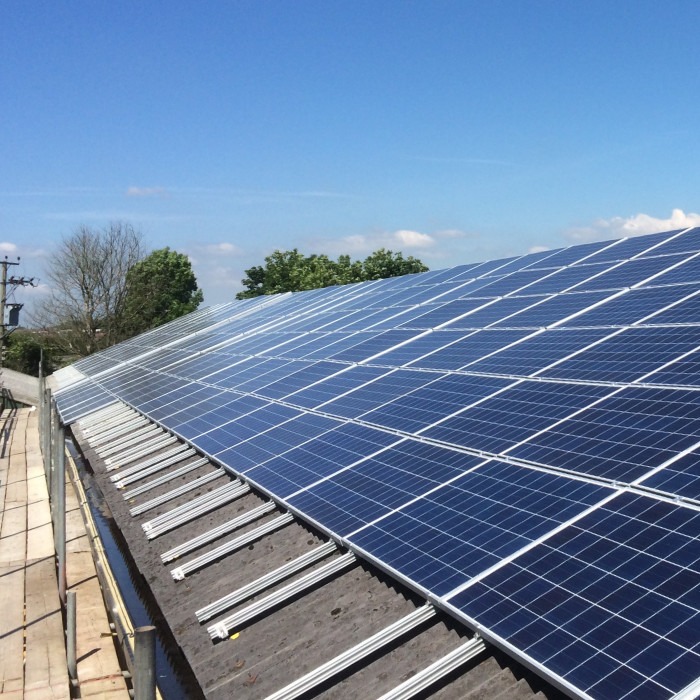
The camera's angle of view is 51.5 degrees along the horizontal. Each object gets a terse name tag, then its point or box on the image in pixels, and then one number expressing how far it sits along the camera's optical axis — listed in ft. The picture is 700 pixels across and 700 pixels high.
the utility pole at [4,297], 155.12
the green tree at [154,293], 263.70
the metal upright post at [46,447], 92.63
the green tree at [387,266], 230.68
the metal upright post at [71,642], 45.19
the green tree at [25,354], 245.65
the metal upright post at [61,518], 55.06
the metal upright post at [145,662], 19.49
